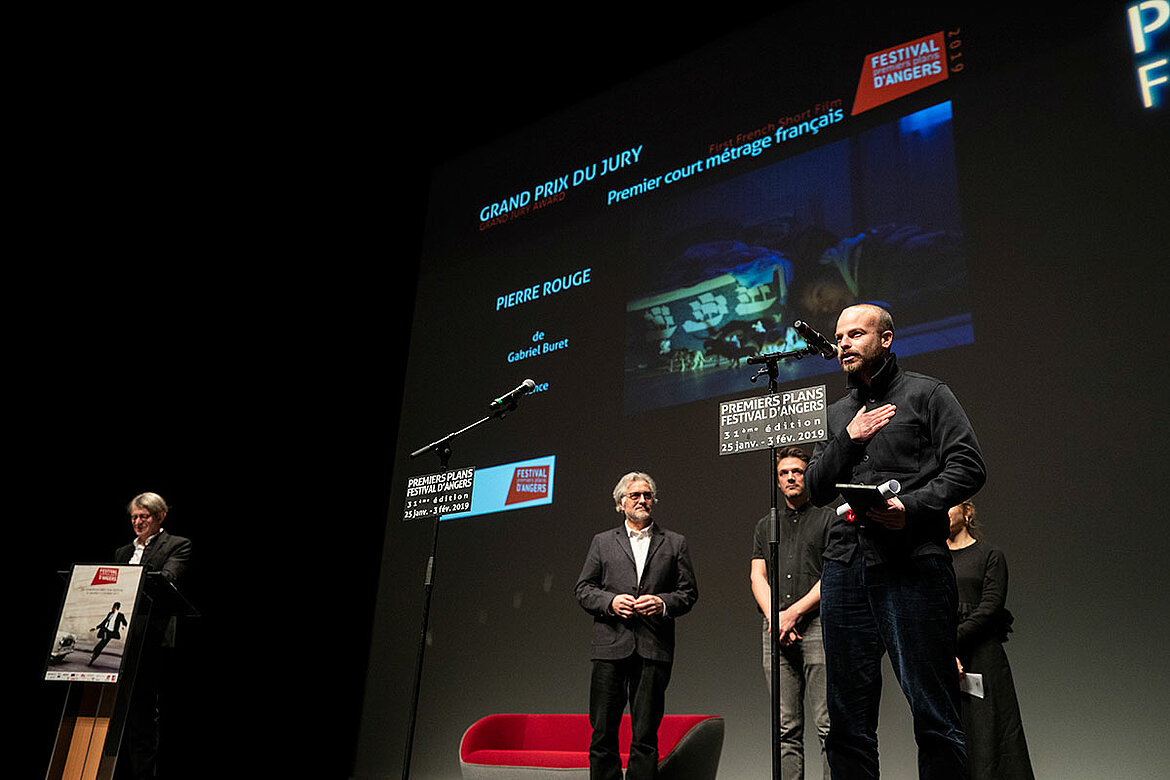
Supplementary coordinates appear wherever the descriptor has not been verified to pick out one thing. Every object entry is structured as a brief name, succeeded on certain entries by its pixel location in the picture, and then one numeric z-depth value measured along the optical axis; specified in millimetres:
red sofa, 3479
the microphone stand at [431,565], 3234
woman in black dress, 3113
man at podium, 4043
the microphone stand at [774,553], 2322
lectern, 3303
